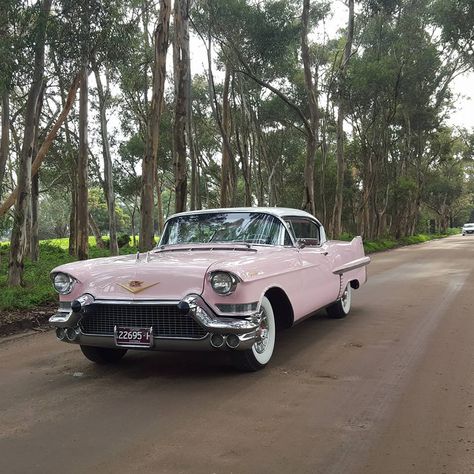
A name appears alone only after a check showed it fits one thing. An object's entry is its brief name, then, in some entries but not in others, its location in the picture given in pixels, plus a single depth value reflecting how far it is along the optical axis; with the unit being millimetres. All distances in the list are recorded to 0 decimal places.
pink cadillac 4570
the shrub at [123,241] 33062
